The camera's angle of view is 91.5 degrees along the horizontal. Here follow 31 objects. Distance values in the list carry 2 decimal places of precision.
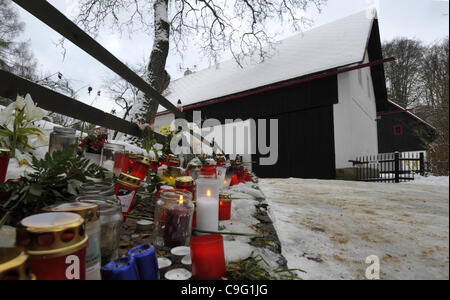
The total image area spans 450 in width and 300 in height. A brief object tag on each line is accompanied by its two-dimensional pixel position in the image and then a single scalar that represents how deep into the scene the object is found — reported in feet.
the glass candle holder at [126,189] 3.26
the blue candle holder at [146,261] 1.91
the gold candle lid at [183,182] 3.70
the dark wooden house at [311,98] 23.98
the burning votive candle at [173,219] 3.12
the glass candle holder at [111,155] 5.42
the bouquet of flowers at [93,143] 5.86
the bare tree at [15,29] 17.75
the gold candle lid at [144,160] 4.67
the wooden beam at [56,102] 5.15
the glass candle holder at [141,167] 4.72
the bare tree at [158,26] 15.31
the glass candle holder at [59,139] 4.48
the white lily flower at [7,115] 3.46
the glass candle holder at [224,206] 4.48
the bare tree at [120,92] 59.62
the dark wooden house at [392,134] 45.54
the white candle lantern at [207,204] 3.71
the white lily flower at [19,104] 3.50
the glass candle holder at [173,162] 5.72
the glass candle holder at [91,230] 1.75
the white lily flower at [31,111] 3.58
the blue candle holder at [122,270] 1.59
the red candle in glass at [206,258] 2.29
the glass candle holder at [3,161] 3.27
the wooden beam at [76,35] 6.36
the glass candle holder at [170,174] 5.17
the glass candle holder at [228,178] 8.27
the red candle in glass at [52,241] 1.25
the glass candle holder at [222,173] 7.45
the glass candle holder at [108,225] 2.23
